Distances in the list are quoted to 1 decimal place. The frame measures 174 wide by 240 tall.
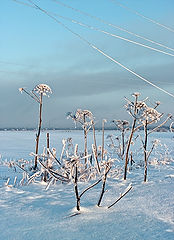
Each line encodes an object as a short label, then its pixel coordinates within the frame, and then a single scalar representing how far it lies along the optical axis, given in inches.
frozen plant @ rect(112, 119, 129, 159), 300.4
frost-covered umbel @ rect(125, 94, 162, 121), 182.1
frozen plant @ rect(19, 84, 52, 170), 224.2
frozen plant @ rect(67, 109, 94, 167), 231.8
